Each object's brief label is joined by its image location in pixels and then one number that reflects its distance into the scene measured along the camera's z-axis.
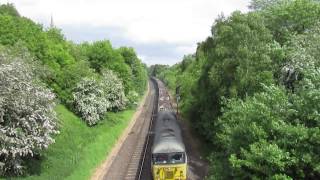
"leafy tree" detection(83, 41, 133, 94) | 44.50
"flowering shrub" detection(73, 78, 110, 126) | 32.25
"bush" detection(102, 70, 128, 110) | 39.67
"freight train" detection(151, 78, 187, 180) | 21.02
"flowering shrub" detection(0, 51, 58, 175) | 18.79
